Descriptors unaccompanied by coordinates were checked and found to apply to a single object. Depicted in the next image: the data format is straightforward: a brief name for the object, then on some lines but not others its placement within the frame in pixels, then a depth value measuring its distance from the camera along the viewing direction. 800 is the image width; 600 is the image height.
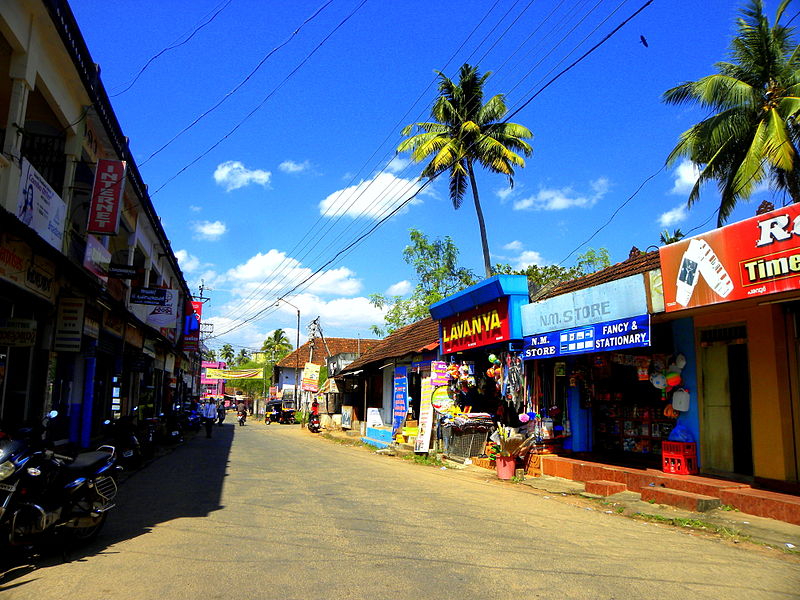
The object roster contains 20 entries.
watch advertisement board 8.73
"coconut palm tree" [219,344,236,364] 120.89
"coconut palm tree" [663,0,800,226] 20.47
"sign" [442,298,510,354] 16.02
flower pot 14.35
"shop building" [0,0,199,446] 10.61
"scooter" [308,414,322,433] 38.34
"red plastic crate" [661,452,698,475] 11.15
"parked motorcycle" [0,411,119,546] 5.76
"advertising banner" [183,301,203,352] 40.97
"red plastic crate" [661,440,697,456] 11.18
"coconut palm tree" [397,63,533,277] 26.66
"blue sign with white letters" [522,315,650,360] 11.34
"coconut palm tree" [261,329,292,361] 94.94
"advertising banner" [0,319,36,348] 10.77
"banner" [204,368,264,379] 75.94
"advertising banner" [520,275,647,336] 11.71
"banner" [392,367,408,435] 24.77
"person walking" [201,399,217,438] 28.52
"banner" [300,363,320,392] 44.11
